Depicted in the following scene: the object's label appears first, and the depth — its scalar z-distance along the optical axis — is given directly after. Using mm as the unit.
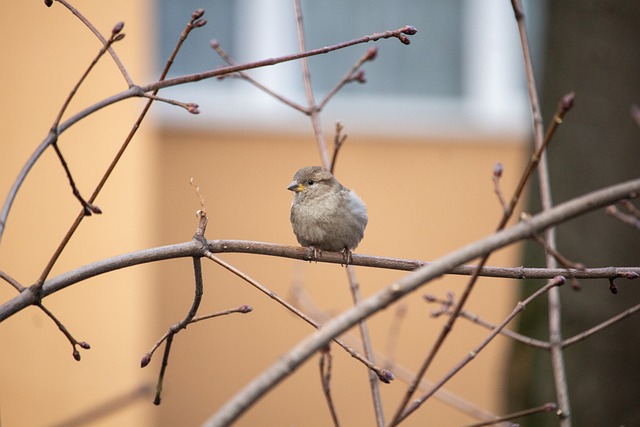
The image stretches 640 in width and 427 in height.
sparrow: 7270
